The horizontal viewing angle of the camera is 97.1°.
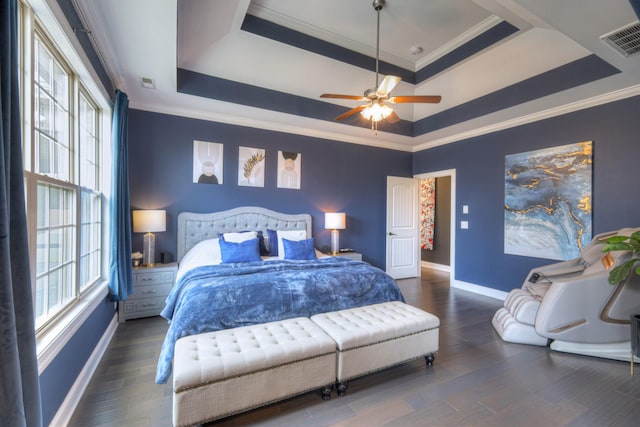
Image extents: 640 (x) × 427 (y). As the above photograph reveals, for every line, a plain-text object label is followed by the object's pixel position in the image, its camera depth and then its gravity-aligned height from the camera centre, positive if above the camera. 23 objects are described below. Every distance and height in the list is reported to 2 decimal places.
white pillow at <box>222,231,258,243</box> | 3.83 -0.35
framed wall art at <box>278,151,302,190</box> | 4.75 +0.71
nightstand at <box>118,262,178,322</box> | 3.38 -1.01
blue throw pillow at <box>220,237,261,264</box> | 3.43 -0.51
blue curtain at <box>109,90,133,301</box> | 2.88 -0.04
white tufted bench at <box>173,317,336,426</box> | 1.65 -1.00
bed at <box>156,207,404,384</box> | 2.25 -0.66
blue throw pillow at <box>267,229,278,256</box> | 4.15 -0.48
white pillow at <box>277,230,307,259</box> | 4.09 -0.38
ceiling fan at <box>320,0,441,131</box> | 2.69 +1.09
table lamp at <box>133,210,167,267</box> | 3.61 -0.20
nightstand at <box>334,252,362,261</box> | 4.87 -0.77
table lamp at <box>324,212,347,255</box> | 4.84 -0.23
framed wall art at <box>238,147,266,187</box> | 4.45 +0.71
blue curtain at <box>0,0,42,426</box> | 0.91 -0.21
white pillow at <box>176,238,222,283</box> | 3.27 -0.57
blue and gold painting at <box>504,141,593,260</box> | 3.65 +0.14
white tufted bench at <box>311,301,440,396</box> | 2.09 -0.99
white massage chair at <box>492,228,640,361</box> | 2.59 -0.99
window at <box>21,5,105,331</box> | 1.54 +0.26
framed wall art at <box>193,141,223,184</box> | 4.18 +0.72
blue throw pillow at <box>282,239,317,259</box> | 3.84 -0.53
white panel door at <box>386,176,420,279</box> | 5.70 -0.36
